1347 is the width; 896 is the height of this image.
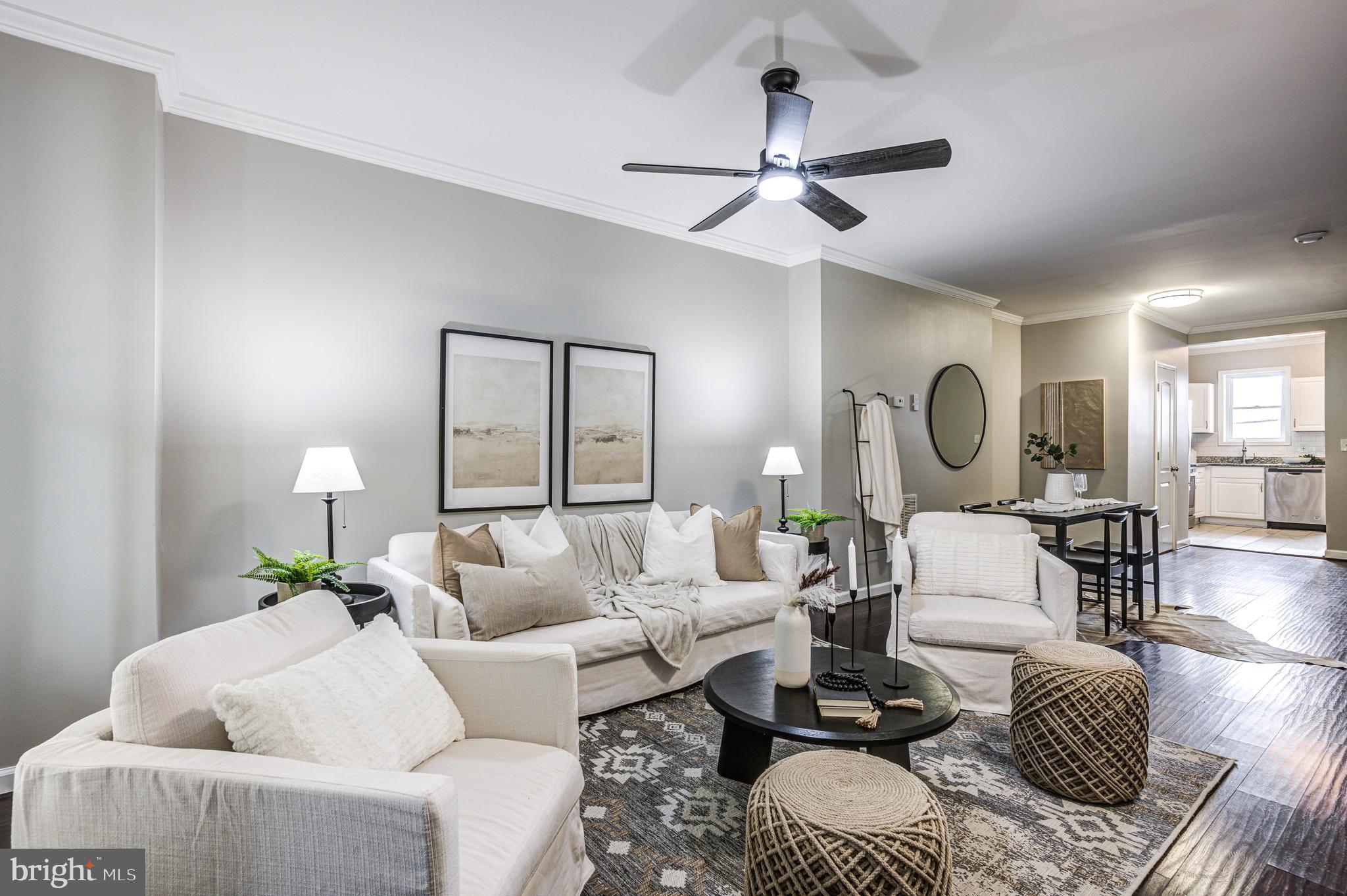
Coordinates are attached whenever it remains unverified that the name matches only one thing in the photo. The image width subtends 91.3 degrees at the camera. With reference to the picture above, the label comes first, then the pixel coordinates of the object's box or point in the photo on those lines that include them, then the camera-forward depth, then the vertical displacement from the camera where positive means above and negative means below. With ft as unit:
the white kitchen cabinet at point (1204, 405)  32.24 +2.49
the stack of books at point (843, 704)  6.46 -2.49
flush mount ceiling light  20.06 +4.85
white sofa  8.31 -2.65
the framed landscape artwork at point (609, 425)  12.90 +0.56
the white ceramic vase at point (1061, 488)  15.01 -0.76
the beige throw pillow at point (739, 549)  12.14 -1.77
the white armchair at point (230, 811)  3.51 -1.98
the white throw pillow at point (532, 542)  9.96 -1.42
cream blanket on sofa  10.02 -2.32
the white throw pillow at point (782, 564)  12.26 -2.07
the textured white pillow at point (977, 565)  10.57 -1.82
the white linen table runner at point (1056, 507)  14.74 -1.15
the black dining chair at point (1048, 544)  15.19 -2.13
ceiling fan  7.67 +3.66
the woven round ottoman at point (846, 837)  4.38 -2.63
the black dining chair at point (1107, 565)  13.37 -2.29
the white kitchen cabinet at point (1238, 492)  30.40 -1.73
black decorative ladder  16.65 -0.07
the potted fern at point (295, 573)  8.31 -1.55
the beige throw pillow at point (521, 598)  8.86 -2.03
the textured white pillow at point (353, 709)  4.14 -1.77
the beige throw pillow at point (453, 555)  9.25 -1.50
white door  23.81 +0.12
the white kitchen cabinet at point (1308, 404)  28.96 +2.31
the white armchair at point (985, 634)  9.49 -2.61
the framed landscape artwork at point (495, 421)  11.39 +0.55
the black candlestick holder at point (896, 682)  7.25 -2.54
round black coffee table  6.16 -2.59
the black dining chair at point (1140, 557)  14.51 -2.32
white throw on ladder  16.60 -0.36
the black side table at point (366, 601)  8.49 -2.01
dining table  13.60 -1.31
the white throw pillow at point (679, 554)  11.72 -1.81
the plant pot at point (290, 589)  8.36 -1.75
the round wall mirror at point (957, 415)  19.44 +1.19
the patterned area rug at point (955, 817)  5.93 -3.79
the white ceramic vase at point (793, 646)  7.09 -2.08
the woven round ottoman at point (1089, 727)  7.05 -2.96
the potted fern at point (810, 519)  14.24 -1.43
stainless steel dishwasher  28.78 -1.85
